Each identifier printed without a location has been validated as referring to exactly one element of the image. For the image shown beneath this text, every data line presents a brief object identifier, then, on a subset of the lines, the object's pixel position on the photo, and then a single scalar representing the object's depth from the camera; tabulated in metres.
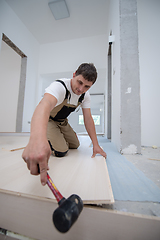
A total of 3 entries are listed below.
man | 0.46
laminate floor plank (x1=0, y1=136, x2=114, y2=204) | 0.56
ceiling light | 3.38
